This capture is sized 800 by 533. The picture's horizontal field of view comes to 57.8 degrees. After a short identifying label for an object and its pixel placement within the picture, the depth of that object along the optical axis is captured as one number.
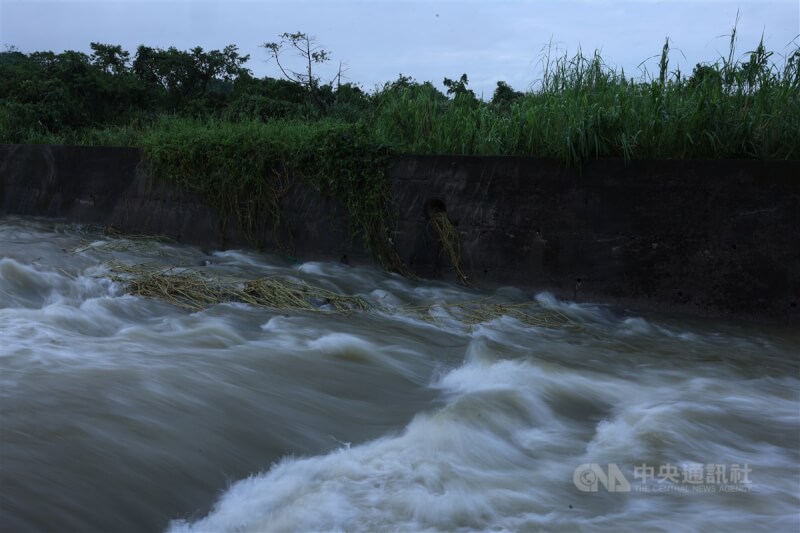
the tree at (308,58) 13.18
